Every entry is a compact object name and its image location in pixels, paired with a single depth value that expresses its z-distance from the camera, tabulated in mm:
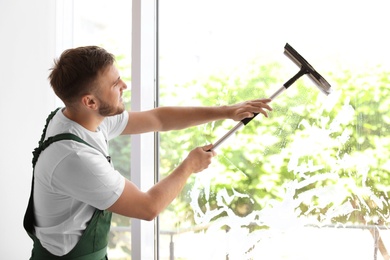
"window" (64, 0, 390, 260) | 2273
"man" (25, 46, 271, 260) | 1761
